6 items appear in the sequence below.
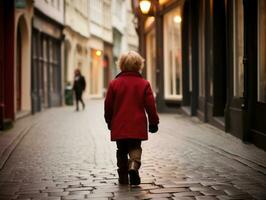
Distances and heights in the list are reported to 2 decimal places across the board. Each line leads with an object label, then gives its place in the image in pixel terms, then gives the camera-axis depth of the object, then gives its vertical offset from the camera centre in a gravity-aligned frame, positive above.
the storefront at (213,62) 11.48 +0.47
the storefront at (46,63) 25.39 +0.85
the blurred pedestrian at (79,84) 27.25 -0.12
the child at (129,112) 7.23 -0.35
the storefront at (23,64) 23.22 +0.68
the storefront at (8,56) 17.69 +0.74
